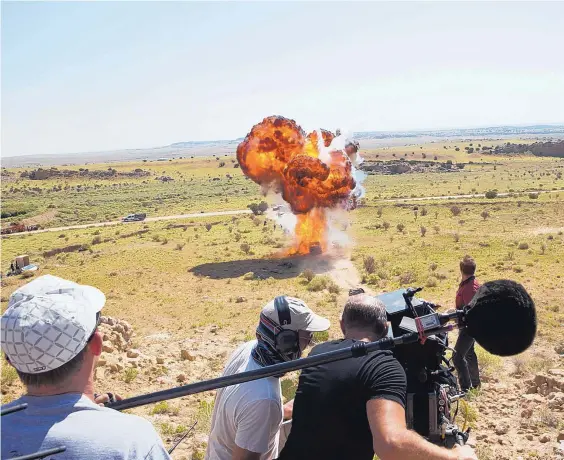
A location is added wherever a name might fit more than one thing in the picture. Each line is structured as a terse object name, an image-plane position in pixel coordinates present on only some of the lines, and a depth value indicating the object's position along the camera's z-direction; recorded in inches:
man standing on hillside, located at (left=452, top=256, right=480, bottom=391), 319.9
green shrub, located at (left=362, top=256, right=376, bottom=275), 892.5
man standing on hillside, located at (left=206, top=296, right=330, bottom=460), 130.7
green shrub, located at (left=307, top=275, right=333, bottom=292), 797.2
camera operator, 108.0
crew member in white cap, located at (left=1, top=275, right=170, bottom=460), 85.8
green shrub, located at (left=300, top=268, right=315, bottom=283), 853.8
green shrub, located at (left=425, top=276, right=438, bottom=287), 763.3
